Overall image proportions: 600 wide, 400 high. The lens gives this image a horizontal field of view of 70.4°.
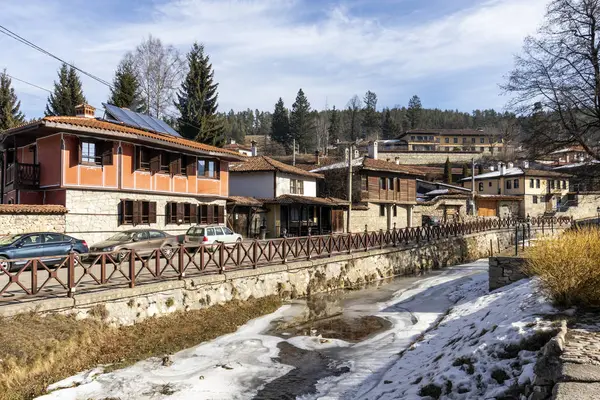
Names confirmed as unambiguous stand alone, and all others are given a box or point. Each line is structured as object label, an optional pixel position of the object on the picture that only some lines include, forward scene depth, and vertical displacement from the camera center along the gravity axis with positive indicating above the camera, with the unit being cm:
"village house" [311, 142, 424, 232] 3562 +139
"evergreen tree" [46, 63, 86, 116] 4059 +1101
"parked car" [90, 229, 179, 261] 1642 -135
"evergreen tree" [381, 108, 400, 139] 10712 +1943
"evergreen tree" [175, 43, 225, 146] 4041 +1000
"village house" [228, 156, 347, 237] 3034 +61
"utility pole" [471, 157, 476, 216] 4656 +21
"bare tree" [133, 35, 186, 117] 3897 +1196
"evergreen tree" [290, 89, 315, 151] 7850 +1588
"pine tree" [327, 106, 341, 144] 9250 +1673
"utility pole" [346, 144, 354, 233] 2949 +50
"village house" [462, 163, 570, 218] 5278 +133
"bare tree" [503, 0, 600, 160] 1608 +420
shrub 771 -129
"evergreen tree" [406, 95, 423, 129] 11294 +2378
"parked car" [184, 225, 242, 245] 1955 -129
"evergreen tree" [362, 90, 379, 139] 10056 +1972
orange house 1941 +176
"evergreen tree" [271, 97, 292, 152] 8200 +1564
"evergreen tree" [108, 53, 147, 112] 3825 +1080
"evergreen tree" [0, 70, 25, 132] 3738 +940
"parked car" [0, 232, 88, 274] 1346 -123
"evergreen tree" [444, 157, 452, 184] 6602 +510
